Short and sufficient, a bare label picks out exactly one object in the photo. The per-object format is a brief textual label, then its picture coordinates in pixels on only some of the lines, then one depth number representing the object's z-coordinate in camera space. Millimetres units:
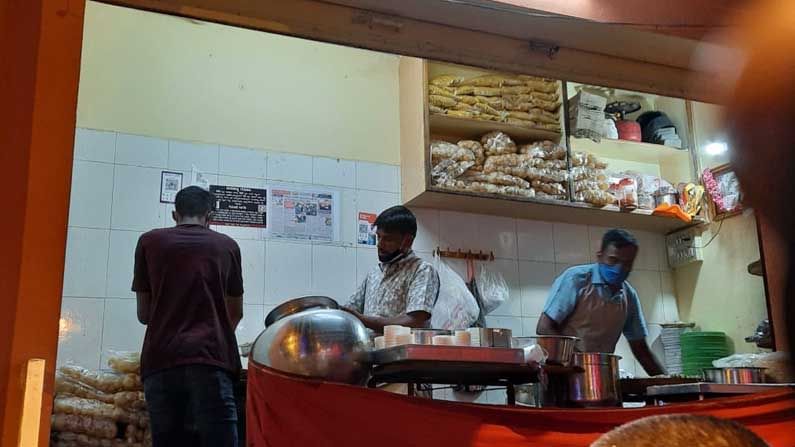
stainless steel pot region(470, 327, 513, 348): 2877
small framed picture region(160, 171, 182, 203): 4508
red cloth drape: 2473
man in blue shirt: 4223
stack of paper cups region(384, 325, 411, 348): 2898
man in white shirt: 3555
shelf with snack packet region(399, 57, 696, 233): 4848
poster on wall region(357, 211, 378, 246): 4887
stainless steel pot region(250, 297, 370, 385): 2768
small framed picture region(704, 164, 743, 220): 5258
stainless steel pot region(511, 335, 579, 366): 3021
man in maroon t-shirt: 3135
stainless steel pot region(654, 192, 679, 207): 5367
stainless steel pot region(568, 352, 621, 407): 3057
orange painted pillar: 1899
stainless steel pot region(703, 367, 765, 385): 3141
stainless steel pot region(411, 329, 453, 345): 2837
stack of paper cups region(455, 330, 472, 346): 2813
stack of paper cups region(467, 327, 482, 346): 2865
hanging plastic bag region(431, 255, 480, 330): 4500
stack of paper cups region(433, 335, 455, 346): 2779
